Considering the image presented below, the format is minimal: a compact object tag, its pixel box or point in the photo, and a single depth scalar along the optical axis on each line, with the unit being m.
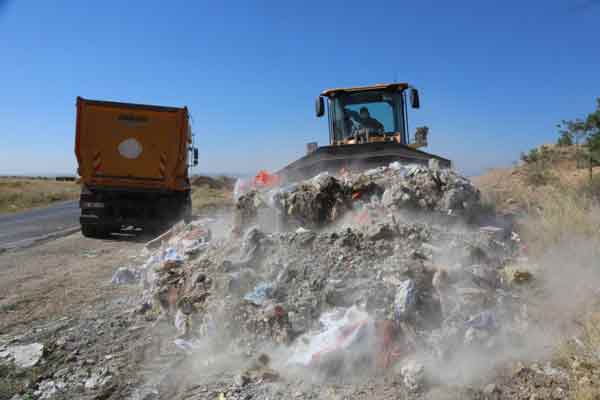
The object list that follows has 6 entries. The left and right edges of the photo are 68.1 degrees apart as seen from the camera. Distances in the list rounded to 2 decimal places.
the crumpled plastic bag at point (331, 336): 3.06
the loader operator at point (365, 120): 9.03
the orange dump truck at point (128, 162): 9.95
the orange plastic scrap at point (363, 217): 4.83
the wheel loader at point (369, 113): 8.84
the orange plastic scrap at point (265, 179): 6.61
